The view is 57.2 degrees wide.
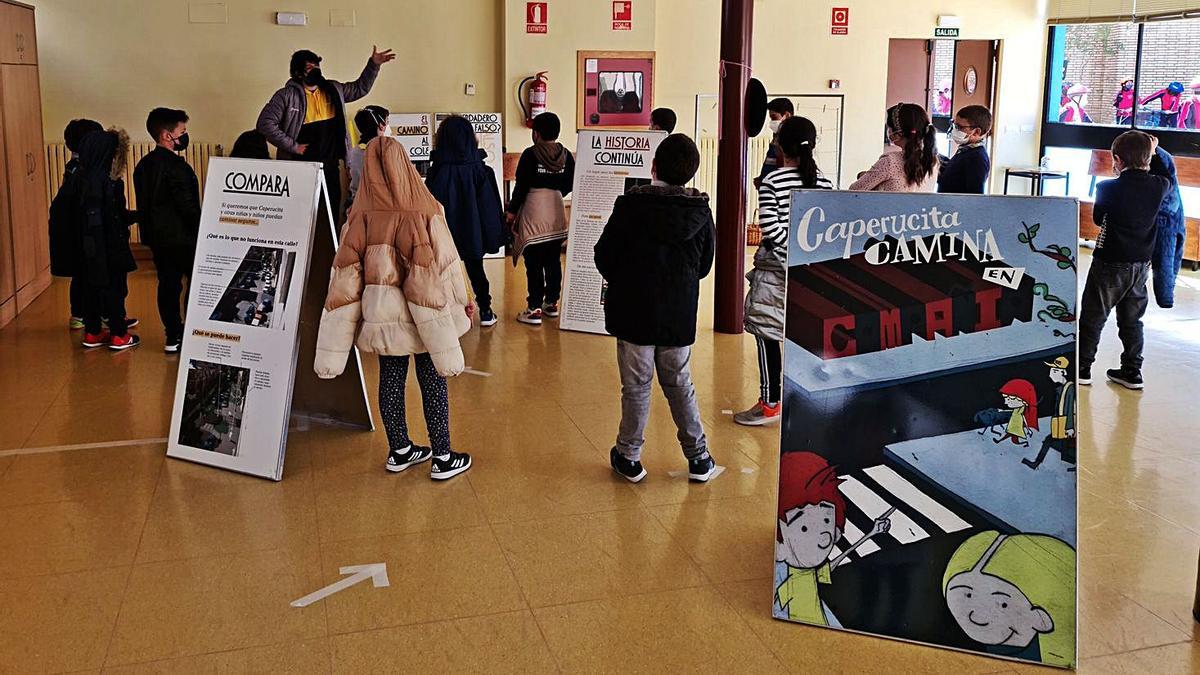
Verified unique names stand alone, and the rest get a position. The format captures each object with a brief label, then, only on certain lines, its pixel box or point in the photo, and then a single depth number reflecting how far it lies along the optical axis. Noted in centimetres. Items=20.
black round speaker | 698
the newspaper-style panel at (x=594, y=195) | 698
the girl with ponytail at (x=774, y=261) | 488
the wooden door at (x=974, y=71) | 1265
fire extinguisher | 1048
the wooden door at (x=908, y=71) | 1277
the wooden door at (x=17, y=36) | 765
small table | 1230
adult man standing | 640
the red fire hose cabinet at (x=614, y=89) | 1072
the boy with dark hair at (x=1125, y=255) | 575
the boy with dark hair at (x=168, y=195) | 640
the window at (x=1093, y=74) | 1178
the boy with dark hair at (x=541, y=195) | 733
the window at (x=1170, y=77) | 1091
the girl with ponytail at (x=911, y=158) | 498
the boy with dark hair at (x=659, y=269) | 420
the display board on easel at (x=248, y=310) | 453
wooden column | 692
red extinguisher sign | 1047
